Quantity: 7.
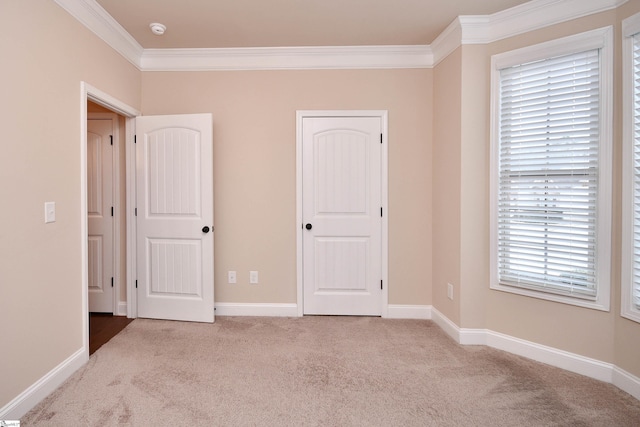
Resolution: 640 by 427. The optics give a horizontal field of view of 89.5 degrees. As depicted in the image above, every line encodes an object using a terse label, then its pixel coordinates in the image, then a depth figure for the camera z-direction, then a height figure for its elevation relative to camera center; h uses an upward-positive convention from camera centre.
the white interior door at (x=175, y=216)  3.10 -0.09
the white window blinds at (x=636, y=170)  2.01 +0.22
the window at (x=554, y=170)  2.18 +0.26
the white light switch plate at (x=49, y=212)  2.04 -0.03
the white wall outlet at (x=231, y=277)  3.34 -0.73
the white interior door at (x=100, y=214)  3.36 -0.08
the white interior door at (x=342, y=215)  3.27 -0.09
